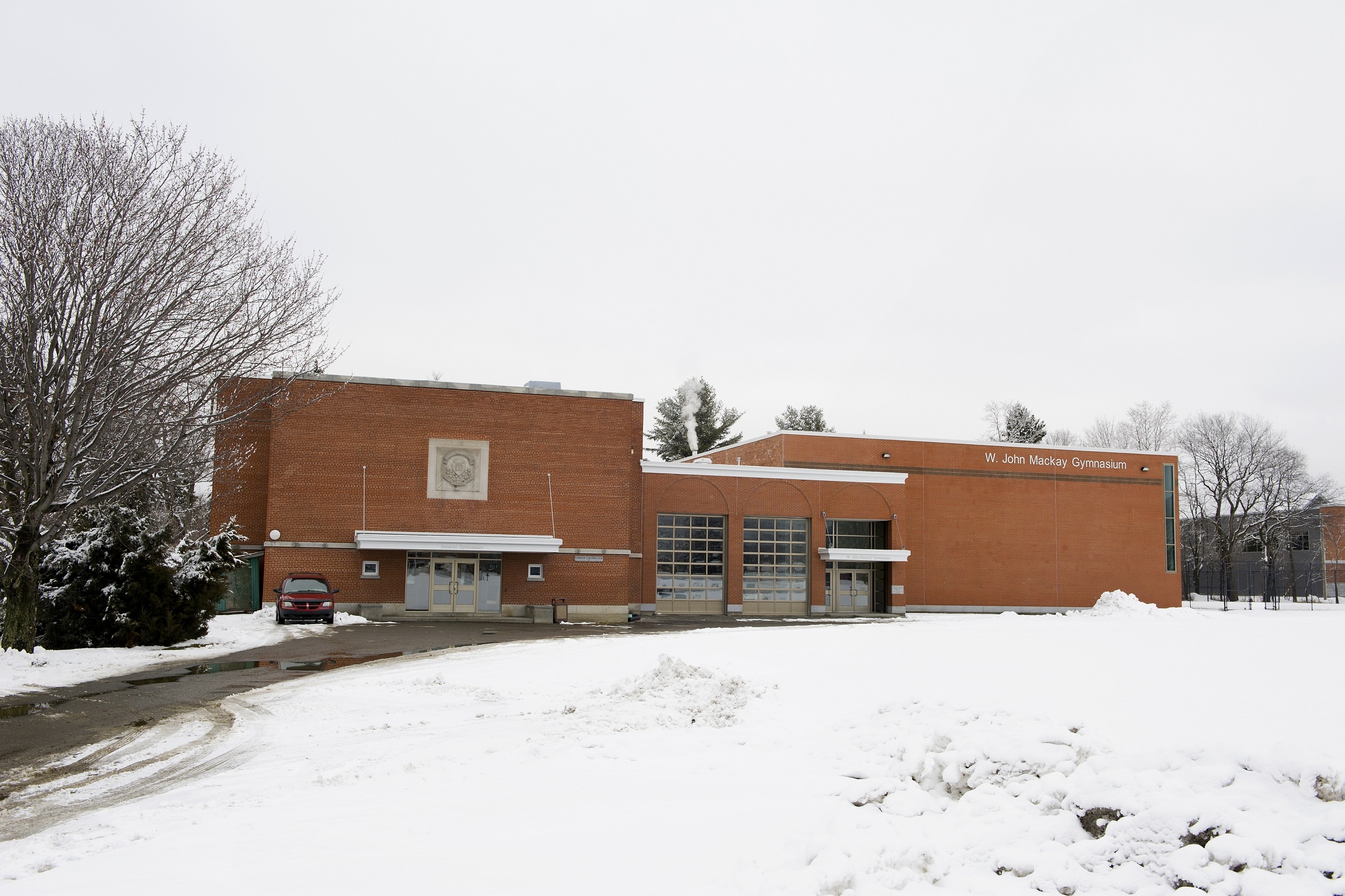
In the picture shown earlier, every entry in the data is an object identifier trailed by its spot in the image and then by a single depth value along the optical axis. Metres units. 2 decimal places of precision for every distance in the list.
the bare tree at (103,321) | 16.81
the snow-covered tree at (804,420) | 77.75
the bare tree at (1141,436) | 71.12
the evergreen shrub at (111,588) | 21.53
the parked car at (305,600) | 29.34
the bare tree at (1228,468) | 69.19
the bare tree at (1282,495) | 69.81
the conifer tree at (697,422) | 74.56
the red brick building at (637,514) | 33.97
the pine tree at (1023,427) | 72.50
